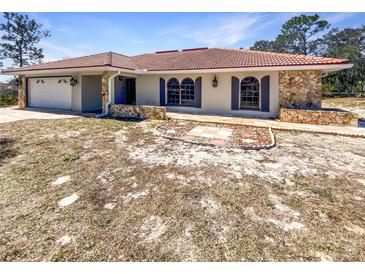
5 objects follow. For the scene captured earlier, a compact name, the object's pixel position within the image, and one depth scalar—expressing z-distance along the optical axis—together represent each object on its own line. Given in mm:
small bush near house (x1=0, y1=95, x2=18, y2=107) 19891
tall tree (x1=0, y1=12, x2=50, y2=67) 29266
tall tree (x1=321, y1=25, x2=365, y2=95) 32031
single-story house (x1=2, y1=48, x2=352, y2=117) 11742
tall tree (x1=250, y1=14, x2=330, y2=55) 34031
